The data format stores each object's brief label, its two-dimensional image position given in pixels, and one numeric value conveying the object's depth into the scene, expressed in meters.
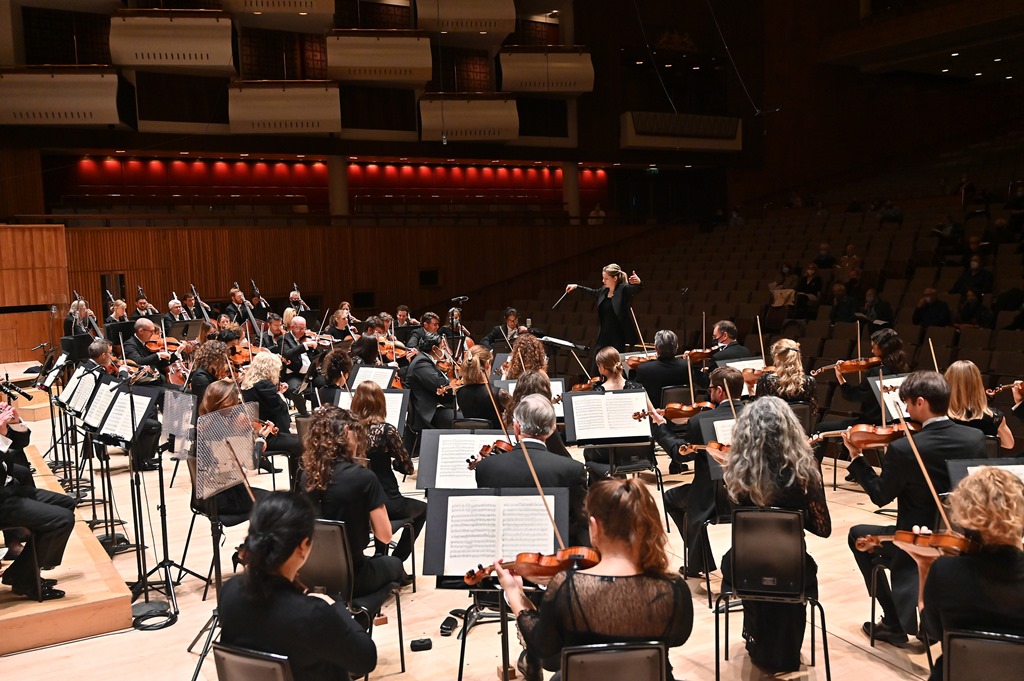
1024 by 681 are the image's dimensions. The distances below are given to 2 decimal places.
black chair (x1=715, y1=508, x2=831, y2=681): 3.85
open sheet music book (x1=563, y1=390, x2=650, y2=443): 5.91
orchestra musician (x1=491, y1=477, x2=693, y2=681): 2.62
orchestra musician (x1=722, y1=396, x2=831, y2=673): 3.99
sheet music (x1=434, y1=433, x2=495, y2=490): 4.75
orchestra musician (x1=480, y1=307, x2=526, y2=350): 10.16
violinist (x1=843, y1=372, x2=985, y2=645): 4.01
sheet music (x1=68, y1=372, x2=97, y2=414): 6.15
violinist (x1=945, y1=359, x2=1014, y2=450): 4.71
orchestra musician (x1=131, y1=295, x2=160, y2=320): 12.16
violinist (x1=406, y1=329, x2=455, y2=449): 7.86
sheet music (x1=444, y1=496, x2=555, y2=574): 3.55
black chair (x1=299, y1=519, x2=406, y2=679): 3.79
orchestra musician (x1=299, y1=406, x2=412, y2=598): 4.01
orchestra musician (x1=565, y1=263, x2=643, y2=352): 8.76
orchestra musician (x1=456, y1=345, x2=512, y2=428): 7.13
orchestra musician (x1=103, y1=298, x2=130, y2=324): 11.39
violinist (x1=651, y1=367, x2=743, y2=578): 4.93
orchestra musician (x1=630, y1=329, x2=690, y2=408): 7.42
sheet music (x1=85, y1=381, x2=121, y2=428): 5.66
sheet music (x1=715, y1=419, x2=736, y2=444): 4.88
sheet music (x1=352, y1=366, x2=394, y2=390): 7.05
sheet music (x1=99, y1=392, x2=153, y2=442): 5.38
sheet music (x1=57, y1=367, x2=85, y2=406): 6.48
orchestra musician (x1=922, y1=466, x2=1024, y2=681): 2.86
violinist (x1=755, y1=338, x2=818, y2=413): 6.38
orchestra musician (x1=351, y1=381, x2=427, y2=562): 4.80
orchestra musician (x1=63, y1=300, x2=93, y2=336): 11.52
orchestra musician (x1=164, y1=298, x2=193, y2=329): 11.98
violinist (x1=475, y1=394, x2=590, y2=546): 4.01
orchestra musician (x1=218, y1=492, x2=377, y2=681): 2.62
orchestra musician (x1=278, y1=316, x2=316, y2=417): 9.51
